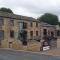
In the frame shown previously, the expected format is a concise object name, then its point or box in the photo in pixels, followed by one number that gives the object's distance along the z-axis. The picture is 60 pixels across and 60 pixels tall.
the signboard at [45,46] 17.03
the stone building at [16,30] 20.88
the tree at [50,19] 45.42
